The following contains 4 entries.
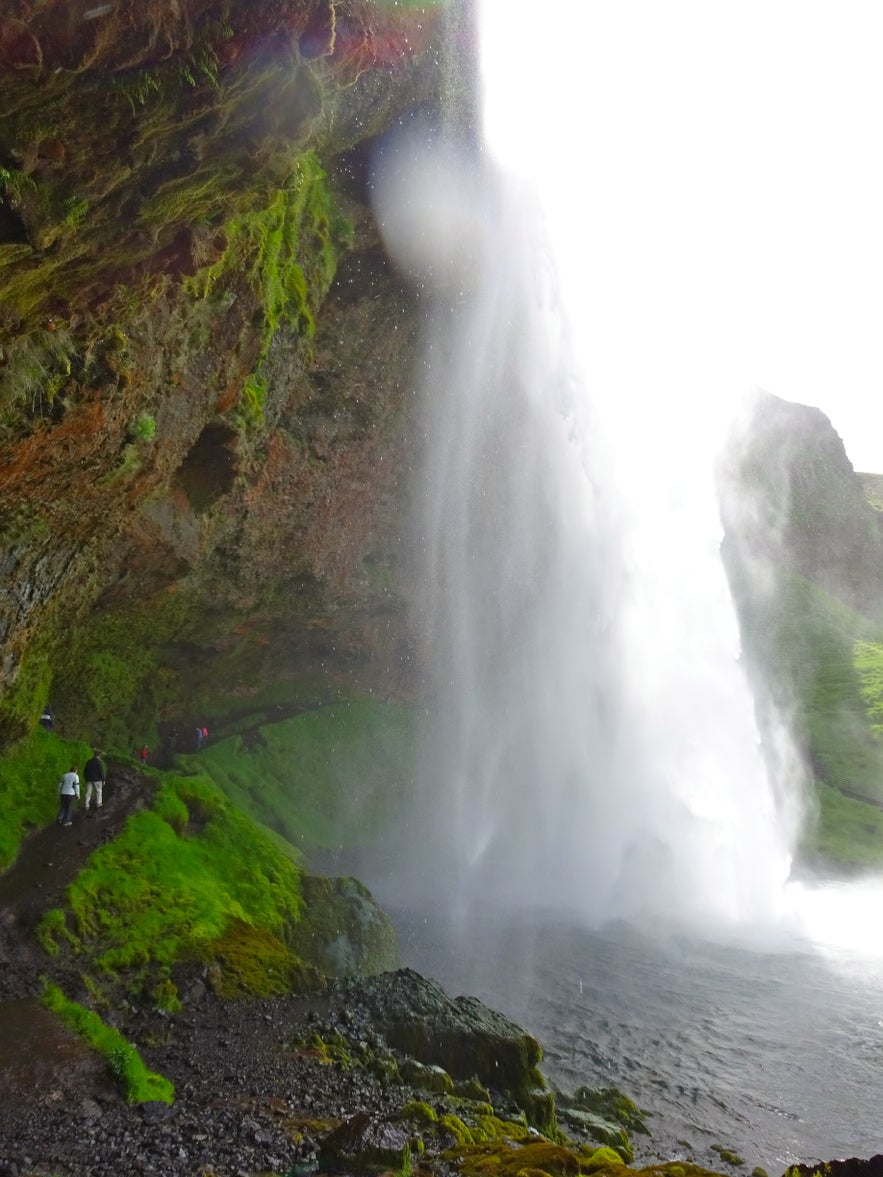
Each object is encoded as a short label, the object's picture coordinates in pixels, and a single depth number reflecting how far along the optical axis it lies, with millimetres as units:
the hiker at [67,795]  17109
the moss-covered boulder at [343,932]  16250
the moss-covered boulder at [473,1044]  11523
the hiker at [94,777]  18109
